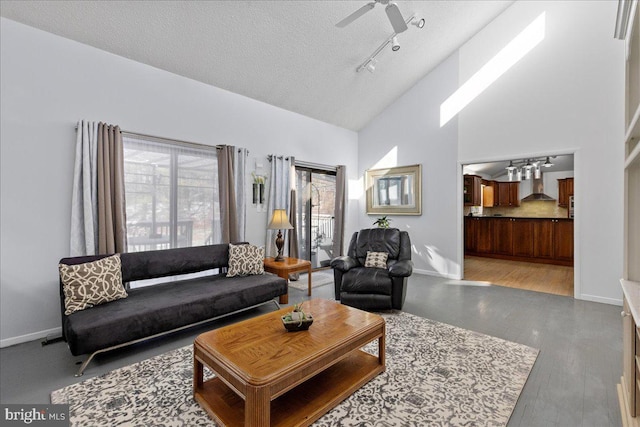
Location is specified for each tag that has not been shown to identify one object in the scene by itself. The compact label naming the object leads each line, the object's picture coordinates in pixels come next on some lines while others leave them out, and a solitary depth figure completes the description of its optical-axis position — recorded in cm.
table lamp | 461
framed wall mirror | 594
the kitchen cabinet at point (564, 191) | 729
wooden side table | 407
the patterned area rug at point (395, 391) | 183
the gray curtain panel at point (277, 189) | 504
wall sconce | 486
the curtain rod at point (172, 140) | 355
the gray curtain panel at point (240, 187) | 456
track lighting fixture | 415
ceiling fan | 297
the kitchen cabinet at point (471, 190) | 766
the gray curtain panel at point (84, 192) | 317
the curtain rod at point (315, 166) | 569
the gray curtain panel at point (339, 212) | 638
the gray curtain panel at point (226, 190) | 436
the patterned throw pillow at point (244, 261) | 386
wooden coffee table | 162
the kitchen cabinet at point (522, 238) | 643
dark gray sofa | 238
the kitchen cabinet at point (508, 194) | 809
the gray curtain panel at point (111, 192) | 327
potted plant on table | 214
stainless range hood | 778
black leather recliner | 355
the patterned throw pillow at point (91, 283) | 259
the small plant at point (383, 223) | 483
